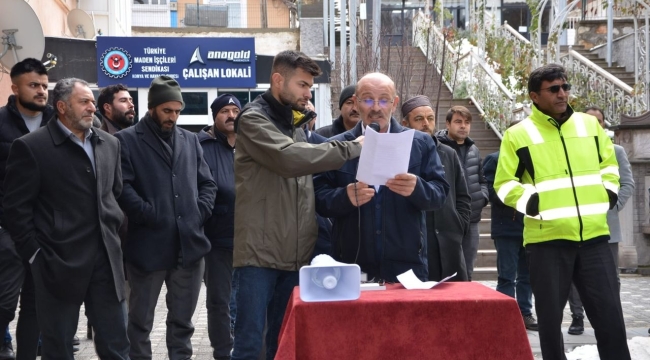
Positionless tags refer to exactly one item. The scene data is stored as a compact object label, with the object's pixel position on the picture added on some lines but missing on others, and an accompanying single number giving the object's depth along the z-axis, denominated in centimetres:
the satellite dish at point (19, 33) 1116
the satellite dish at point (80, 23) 2327
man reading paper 586
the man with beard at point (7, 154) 752
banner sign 2175
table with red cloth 495
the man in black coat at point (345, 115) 884
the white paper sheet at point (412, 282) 538
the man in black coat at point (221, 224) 828
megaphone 498
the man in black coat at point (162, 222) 746
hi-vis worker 676
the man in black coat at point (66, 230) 656
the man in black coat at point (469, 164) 1004
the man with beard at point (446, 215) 779
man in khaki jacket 593
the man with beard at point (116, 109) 871
